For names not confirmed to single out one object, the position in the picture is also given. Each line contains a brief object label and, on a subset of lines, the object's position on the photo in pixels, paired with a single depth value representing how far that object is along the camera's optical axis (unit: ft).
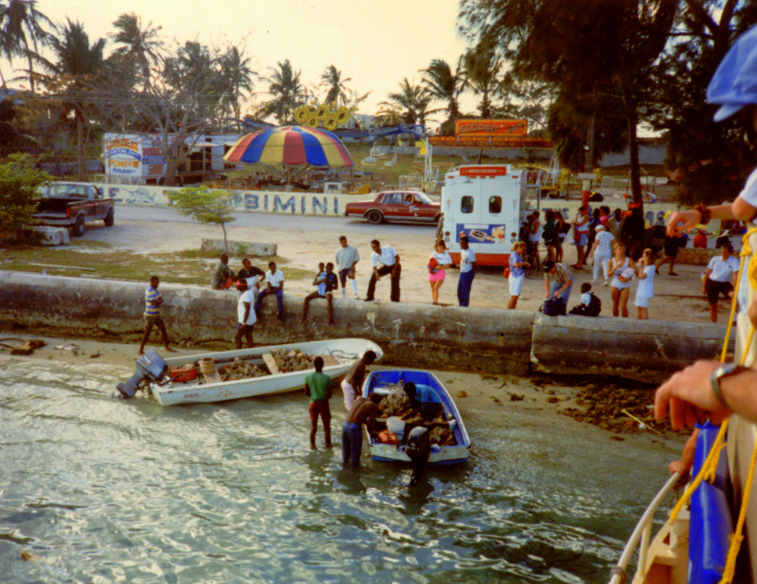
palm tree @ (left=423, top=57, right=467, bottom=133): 203.00
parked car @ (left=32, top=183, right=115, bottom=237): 73.82
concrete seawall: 39.11
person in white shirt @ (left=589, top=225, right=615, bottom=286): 51.52
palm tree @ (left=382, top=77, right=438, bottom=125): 219.00
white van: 56.03
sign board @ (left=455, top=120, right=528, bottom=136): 79.46
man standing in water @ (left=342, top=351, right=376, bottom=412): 30.22
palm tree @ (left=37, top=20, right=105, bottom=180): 151.23
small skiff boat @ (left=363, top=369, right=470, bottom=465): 28.37
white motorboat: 36.01
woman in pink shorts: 45.52
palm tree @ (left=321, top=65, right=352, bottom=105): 240.94
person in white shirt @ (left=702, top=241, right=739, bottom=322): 40.45
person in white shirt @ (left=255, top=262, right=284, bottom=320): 44.37
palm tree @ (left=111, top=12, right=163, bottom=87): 121.49
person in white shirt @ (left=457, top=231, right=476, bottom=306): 43.75
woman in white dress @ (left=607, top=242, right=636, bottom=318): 41.37
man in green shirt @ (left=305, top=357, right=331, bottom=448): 29.99
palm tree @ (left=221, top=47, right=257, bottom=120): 124.57
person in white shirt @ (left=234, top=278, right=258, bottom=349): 42.01
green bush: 65.87
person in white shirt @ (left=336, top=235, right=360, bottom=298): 46.77
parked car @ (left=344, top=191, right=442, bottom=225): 90.89
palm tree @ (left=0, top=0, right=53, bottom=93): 155.84
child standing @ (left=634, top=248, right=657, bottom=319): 39.42
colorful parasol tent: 100.07
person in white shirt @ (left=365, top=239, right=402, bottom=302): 45.91
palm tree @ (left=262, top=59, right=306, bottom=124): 241.55
